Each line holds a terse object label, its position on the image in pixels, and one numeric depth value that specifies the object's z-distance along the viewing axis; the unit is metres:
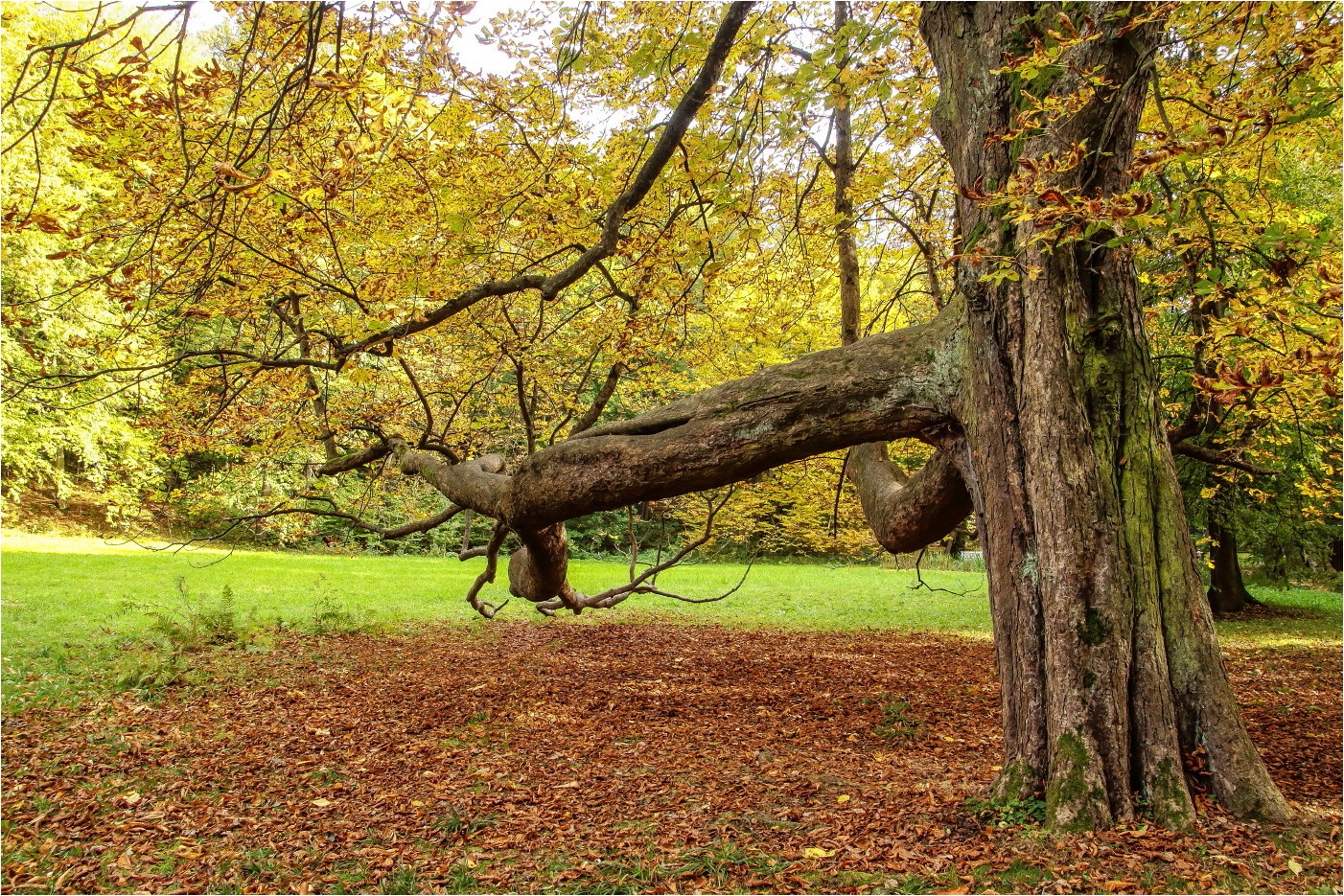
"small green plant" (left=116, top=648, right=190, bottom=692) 6.85
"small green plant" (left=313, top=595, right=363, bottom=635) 10.55
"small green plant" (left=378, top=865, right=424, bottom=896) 3.31
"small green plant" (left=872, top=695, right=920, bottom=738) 5.77
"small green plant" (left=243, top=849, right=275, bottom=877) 3.54
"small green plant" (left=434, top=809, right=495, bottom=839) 3.92
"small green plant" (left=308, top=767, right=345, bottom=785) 4.73
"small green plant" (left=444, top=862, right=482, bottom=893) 3.34
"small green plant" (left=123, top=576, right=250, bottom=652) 8.55
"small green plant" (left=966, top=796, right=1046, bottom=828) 3.49
